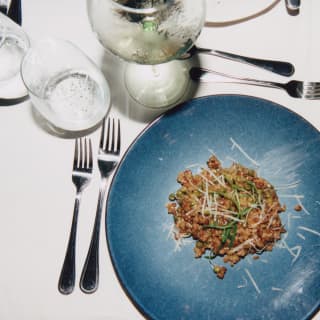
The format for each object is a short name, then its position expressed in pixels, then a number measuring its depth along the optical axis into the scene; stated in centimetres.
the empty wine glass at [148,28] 68
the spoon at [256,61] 87
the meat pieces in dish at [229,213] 74
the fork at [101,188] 77
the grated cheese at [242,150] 79
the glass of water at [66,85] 82
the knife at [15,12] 94
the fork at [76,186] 78
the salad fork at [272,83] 85
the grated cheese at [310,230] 74
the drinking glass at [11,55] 90
